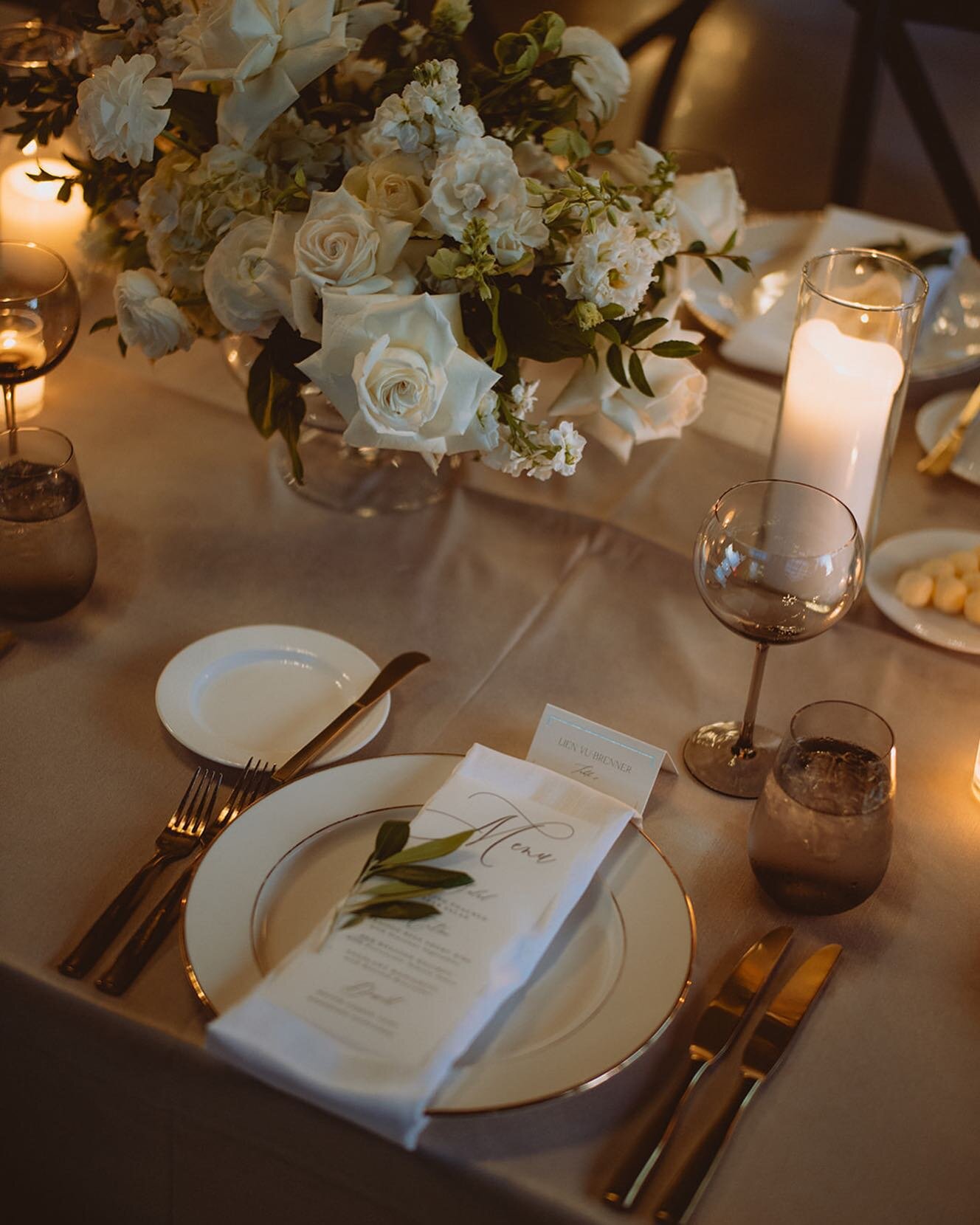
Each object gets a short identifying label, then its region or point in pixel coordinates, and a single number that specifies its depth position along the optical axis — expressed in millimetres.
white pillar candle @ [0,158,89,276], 1493
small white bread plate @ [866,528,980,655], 1144
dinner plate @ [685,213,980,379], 1467
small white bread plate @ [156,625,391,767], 987
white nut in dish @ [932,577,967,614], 1161
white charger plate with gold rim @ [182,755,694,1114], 718
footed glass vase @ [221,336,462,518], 1258
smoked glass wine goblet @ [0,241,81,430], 1136
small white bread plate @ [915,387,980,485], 1354
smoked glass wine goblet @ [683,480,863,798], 915
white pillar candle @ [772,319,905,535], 1117
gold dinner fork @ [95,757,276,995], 780
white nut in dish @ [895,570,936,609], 1168
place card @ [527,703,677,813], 941
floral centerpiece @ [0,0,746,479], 931
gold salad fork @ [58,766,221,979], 797
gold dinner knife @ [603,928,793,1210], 688
